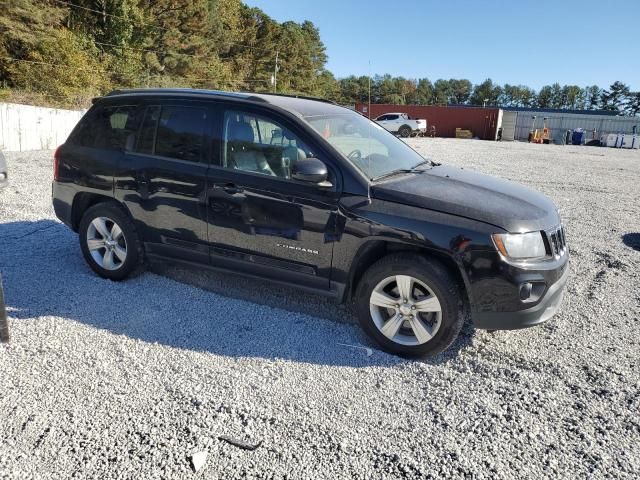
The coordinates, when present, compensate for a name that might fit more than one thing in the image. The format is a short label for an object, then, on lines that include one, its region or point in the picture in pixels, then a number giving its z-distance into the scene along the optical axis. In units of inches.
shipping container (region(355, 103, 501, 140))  1818.4
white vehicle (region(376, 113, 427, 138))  1504.7
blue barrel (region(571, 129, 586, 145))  1770.4
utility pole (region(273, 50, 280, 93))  2316.2
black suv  130.5
